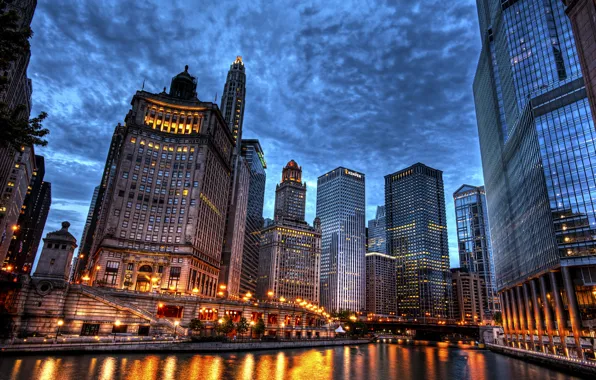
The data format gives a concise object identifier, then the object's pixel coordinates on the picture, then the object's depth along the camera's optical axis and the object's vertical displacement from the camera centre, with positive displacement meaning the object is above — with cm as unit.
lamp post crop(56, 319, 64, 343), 6077 -348
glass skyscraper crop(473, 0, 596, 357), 8606 +4052
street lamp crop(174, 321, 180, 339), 6952 -411
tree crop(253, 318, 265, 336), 9175 -391
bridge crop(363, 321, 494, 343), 16702 -320
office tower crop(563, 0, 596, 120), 3759 +2940
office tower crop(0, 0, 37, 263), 5953 +3919
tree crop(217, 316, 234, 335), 7994 -337
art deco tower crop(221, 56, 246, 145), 19200 +10057
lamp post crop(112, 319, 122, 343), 6684 -331
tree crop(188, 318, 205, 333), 7560 -332
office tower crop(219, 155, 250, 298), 16175 +3431
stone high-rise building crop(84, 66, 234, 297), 10456 +3037
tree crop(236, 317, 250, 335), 8538 -343
